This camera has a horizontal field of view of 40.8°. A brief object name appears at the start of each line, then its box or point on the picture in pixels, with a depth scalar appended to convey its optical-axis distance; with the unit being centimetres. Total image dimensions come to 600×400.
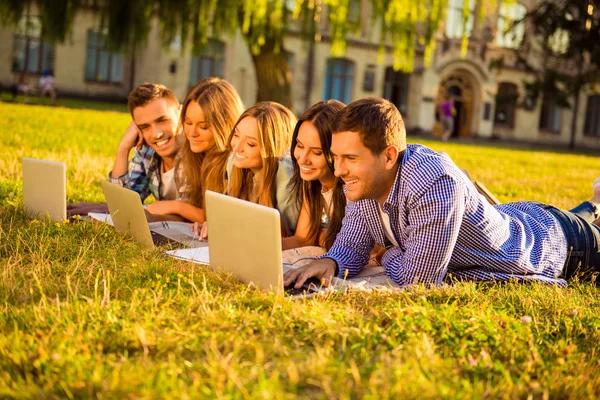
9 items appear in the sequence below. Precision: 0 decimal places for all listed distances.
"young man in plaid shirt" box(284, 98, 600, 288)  375
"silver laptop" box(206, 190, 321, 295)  339
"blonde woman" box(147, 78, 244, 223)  545
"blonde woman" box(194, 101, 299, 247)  496
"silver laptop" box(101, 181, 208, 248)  454
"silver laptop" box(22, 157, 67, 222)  500
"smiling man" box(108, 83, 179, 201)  579
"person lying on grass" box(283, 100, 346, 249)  452
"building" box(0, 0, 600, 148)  2894
